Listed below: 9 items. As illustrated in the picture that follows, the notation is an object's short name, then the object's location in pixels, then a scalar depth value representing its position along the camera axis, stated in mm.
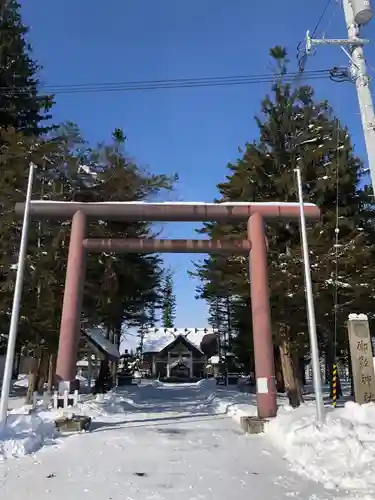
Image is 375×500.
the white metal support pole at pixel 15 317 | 10234
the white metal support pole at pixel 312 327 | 10000
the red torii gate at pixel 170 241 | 12461
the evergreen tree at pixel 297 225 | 17062
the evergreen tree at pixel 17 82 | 23609
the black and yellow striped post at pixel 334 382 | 17656
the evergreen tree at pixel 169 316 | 86750
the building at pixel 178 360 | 53031
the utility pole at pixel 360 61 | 9008
